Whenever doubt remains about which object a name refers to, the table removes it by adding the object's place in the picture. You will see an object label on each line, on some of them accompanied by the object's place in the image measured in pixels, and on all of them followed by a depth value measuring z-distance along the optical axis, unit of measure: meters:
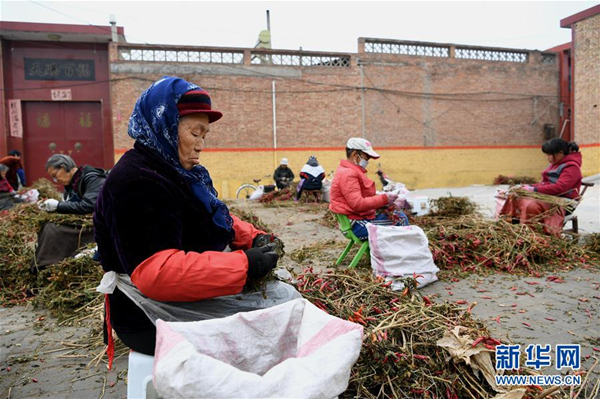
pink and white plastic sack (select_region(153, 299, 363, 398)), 1.18
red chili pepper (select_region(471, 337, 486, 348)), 1.97
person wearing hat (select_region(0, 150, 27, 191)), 9.37
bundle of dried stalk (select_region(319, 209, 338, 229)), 8.73
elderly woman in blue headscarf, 1.56
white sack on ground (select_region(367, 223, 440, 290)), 4.44
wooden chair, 6.12
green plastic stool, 4.71
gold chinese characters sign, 16.86
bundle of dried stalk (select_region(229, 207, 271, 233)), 6.43
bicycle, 17.06
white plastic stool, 1.69
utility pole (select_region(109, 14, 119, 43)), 16.75
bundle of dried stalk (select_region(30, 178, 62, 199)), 9.60
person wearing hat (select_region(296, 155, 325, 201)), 12.45
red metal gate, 17.14
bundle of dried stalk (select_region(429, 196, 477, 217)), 7.36
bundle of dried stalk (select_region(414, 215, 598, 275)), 5.09
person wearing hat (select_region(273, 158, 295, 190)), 14.78
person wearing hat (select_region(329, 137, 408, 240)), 4.75
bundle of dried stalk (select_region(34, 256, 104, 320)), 4.20
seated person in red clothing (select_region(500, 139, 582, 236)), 5.96
